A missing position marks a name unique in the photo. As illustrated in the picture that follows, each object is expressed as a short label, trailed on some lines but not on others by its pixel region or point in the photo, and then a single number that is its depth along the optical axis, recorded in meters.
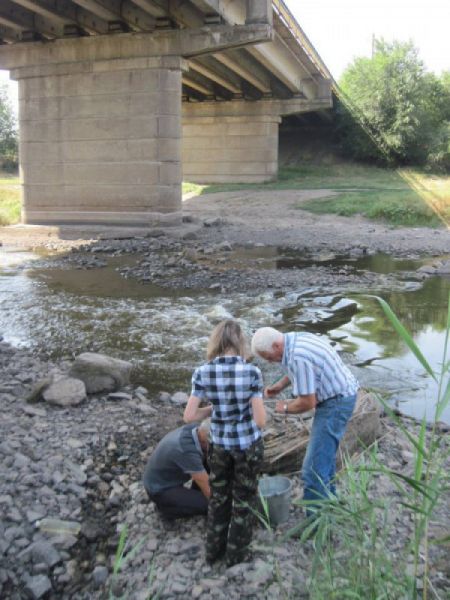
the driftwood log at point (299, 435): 5.04
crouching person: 4.52
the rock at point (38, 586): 3.88
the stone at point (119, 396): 6.91
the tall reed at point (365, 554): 2.95
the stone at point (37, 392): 6.61
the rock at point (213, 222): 21.89
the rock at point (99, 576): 4.02
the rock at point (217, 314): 10.46
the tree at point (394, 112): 39.59
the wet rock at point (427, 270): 14.78
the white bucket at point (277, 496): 4.32
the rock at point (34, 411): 6.26
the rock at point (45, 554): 4.14
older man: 4.14
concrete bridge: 18.67
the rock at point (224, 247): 17.45
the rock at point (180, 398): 6.97
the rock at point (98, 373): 7.04
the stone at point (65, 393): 6.55
